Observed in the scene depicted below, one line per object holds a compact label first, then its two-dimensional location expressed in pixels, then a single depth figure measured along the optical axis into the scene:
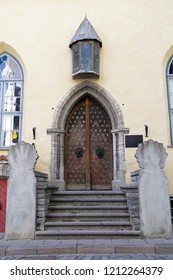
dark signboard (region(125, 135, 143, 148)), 5.93
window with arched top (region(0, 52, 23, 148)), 6.33
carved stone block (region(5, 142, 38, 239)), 4.35
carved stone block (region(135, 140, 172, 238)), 4.35
